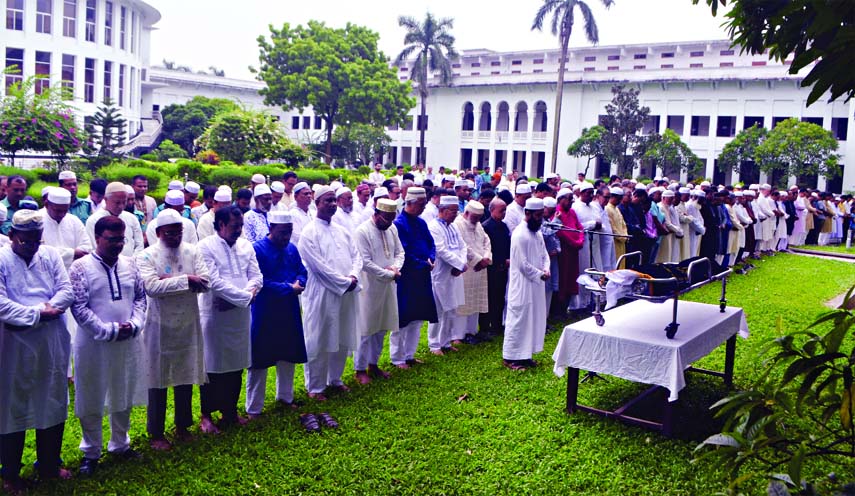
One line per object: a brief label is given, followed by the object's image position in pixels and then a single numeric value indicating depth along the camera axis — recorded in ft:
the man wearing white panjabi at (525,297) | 22.90
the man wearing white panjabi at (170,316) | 15.25
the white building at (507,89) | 117.50
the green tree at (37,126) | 43.04
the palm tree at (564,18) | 109.60
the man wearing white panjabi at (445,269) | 24.36
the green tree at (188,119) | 144.97
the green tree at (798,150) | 97.96
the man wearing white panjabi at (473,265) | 25.76
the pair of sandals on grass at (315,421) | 17.37
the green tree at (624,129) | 111.14
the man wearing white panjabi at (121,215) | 21.11
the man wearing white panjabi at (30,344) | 13.03
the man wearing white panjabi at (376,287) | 21.02
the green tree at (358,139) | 137.80
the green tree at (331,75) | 115.96
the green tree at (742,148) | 106.32
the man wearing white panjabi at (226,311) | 16.60
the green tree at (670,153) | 110.42
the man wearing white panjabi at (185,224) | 23.52
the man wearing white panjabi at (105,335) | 13.96
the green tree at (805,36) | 6.59
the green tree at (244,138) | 65.41
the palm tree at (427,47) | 135.13
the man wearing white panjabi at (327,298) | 19.34
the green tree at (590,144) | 116.47
